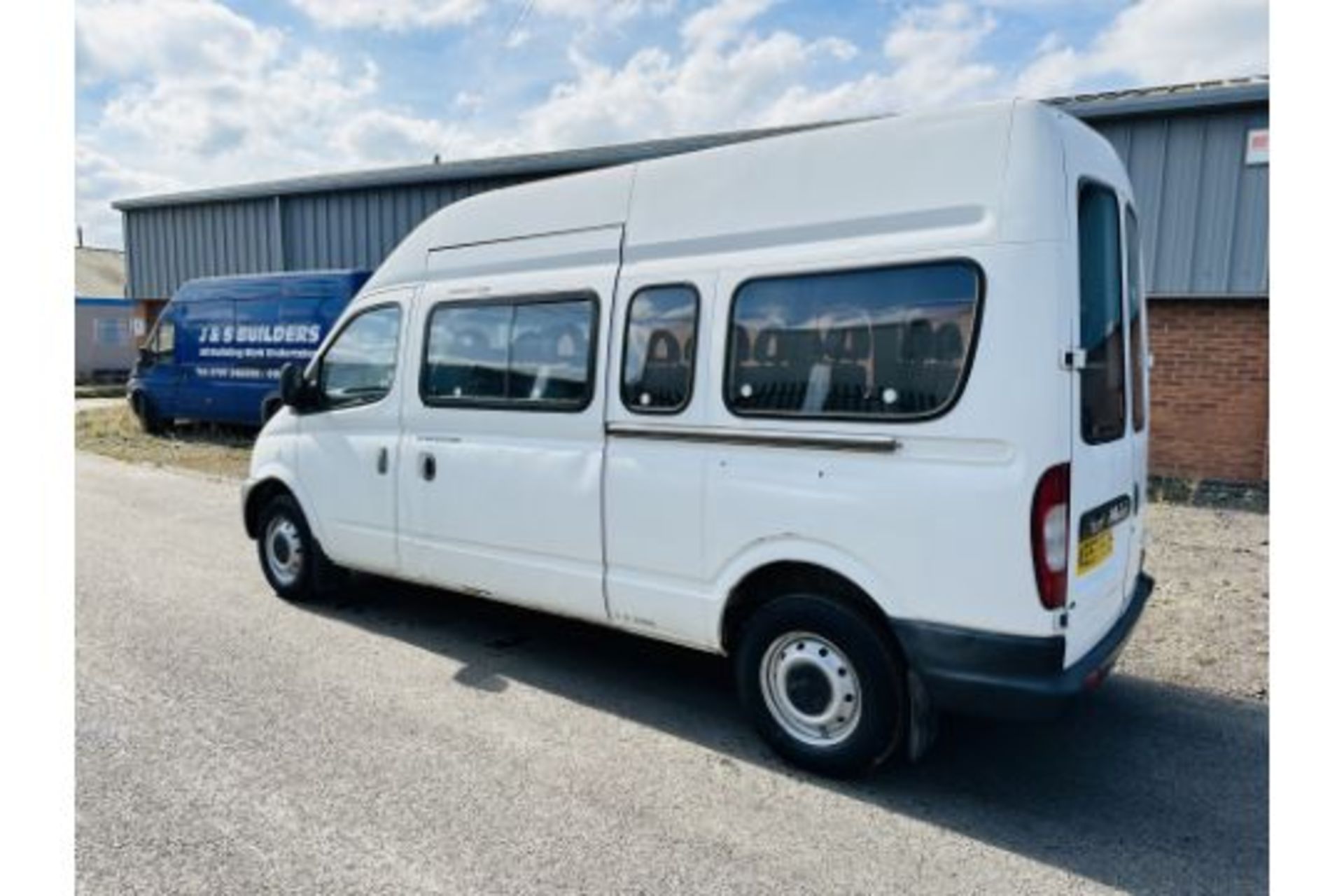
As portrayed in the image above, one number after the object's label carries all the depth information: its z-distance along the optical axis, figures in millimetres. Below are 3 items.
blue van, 11867
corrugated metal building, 8406
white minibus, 2889
